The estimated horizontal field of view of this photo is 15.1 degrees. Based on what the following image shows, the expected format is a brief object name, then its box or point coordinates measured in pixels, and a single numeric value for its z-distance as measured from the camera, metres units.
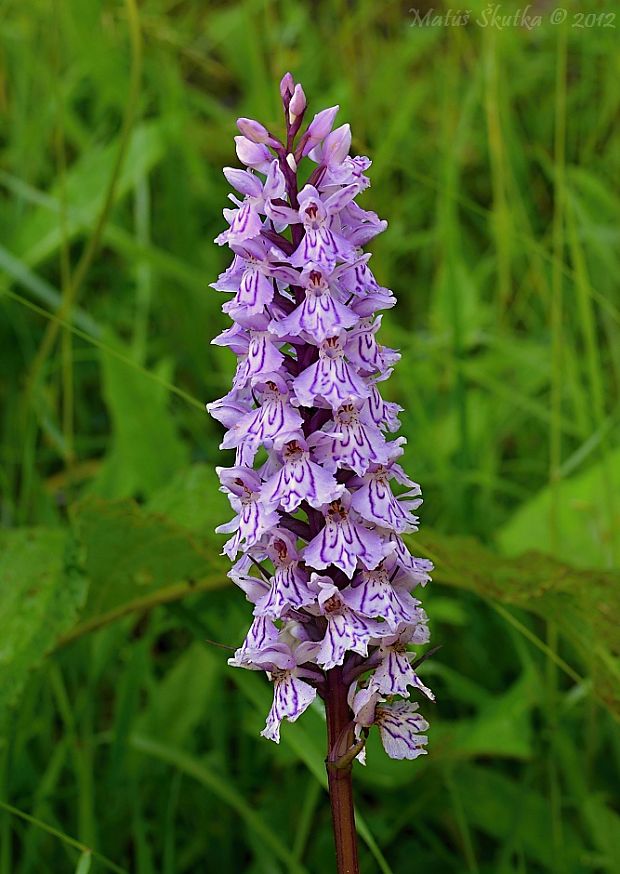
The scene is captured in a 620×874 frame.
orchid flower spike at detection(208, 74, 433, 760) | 0.33
